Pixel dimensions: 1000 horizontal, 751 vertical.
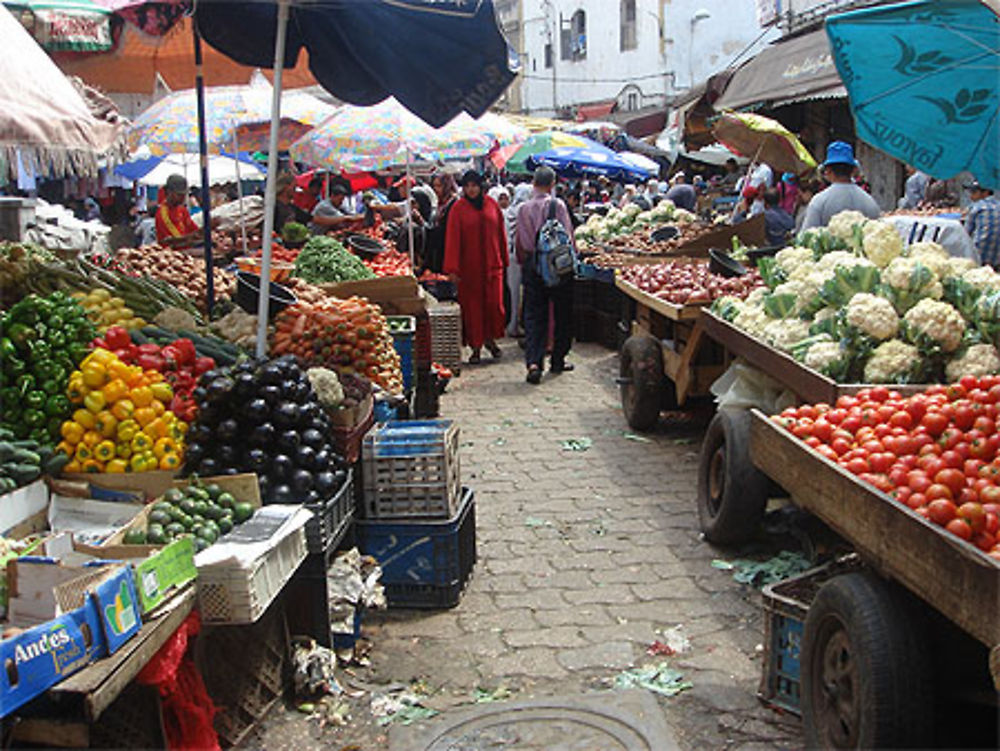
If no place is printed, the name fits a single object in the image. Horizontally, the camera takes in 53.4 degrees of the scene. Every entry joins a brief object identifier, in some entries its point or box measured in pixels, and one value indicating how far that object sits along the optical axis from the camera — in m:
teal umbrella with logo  5.30
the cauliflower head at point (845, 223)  7.29
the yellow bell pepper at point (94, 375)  4.81
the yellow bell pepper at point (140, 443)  4.64
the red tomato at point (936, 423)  4.04
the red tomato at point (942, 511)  3.22
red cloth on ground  3.41
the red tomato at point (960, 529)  3.15
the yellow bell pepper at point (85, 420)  4.71
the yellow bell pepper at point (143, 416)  4.73
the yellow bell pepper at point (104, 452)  4.60
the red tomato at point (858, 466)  3.87
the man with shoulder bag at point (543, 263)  10.72
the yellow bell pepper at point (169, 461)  4.61
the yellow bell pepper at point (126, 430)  4.64
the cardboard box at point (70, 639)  2.83
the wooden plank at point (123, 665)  2.96
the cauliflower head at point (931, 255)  6.01
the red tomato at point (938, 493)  3.39
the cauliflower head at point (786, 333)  6.19
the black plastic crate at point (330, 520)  4.48
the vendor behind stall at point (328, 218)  13.49
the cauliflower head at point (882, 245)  6.49
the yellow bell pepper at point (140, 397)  4.80
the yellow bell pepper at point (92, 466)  4.59
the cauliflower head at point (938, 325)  5.48
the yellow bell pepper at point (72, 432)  4.66
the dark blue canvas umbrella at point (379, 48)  5.75
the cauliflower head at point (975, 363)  5.27
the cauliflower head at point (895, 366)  5.39
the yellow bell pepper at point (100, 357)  4.90
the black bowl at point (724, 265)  9.16
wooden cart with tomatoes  2.92
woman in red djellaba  11.84
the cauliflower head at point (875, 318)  5.61
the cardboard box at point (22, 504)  4.18
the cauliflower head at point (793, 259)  7.48
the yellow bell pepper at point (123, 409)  4.71
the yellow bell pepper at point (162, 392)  4.91
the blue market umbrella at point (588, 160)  20.42
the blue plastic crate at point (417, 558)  5.20
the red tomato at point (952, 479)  3.46
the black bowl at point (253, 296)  7.00
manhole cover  3.95
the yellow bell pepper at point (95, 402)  4.75
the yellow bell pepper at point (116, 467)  4.58
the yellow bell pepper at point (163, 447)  4.64
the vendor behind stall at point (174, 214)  13.31
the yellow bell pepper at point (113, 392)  4.78
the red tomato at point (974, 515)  3.17
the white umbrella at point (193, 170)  22.72
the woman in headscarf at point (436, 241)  13.48
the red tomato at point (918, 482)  3.49
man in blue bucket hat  8.74
